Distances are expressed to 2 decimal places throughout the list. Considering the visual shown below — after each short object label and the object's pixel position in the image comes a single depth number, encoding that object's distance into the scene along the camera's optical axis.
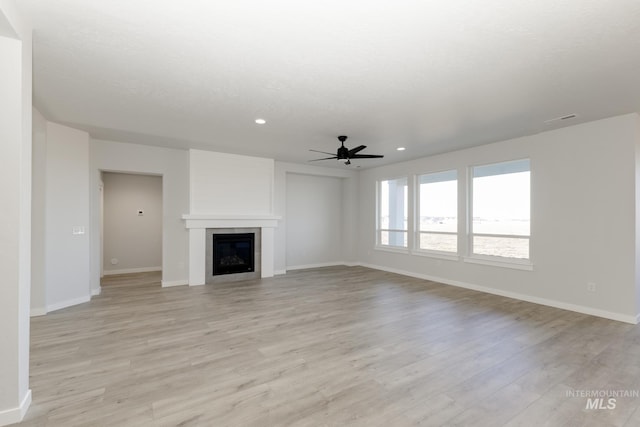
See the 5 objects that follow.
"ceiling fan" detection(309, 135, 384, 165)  4.75
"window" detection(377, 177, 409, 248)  7.46
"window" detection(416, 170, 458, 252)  6.30
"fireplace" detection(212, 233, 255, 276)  6.39
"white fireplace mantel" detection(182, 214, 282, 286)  6.03
